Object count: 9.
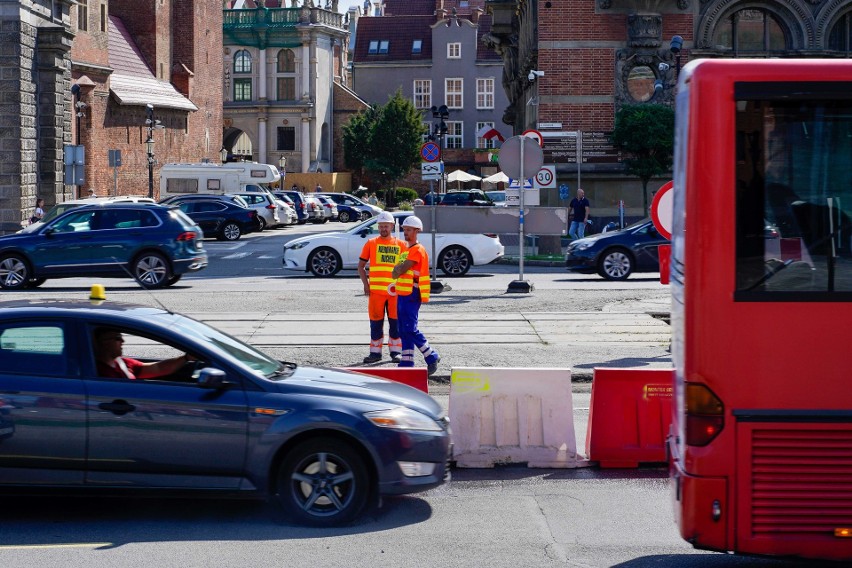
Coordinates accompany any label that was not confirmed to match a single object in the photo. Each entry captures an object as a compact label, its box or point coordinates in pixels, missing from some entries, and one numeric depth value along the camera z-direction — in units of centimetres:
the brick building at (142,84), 5820
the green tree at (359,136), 9287
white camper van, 5572
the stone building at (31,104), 3803
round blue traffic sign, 3725
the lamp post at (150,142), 5862
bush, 9106
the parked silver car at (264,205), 4972
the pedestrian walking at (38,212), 3797
